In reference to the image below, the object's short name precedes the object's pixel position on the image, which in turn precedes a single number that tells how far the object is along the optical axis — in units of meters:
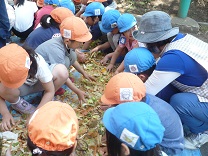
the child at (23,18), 4.02
